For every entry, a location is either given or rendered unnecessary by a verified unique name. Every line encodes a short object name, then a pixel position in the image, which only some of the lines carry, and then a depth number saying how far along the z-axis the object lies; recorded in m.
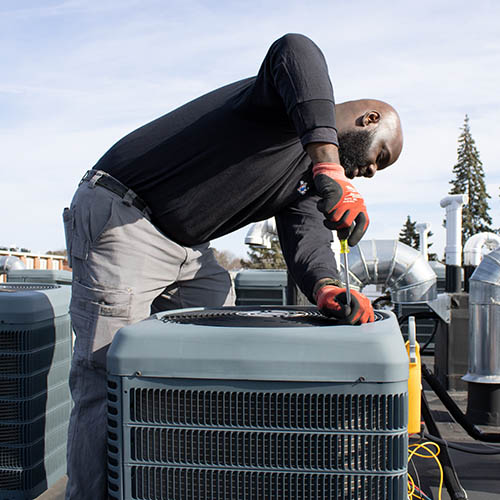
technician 1.89
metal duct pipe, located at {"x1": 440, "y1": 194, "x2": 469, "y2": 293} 7.94
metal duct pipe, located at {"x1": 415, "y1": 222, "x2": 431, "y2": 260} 16.88
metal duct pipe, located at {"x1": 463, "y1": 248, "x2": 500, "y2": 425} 5.34
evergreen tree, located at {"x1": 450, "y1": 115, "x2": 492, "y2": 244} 37.00
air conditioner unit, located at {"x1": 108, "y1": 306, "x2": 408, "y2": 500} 1.34
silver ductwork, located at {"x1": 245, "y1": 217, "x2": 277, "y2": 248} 11.02
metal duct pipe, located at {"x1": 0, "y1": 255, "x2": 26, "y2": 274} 12.16
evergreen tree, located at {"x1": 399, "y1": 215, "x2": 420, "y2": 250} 41.19
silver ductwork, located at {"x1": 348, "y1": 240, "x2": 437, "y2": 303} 6.74
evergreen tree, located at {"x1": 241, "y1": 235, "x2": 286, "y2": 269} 34.19
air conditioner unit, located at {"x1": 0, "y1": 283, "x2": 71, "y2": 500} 2.51
